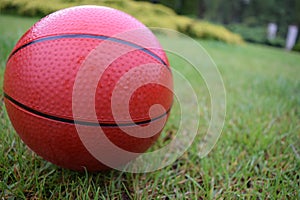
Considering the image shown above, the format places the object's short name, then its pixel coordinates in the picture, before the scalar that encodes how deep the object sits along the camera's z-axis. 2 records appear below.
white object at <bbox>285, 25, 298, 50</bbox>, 20.50
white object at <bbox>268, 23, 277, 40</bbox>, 22.95
